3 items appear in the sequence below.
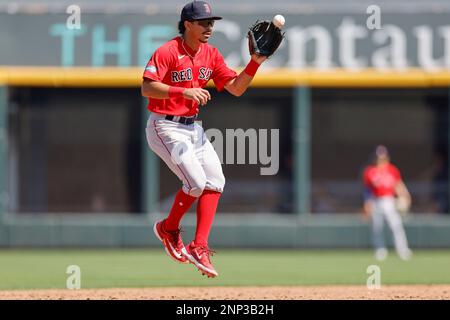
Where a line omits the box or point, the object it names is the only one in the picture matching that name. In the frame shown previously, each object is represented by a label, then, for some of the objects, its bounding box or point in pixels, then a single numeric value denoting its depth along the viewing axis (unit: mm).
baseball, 17937
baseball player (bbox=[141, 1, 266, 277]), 18516
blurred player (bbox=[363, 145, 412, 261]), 37125
